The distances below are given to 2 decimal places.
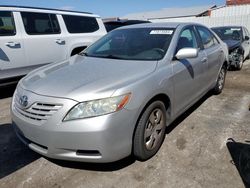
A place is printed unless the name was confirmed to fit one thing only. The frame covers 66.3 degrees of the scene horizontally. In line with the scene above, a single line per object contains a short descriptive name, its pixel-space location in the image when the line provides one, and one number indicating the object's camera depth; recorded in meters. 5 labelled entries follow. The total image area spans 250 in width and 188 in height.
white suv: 3.86
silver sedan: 1.84
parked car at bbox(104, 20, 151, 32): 6.74
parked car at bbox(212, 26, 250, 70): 5.80
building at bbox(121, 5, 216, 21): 23.44
